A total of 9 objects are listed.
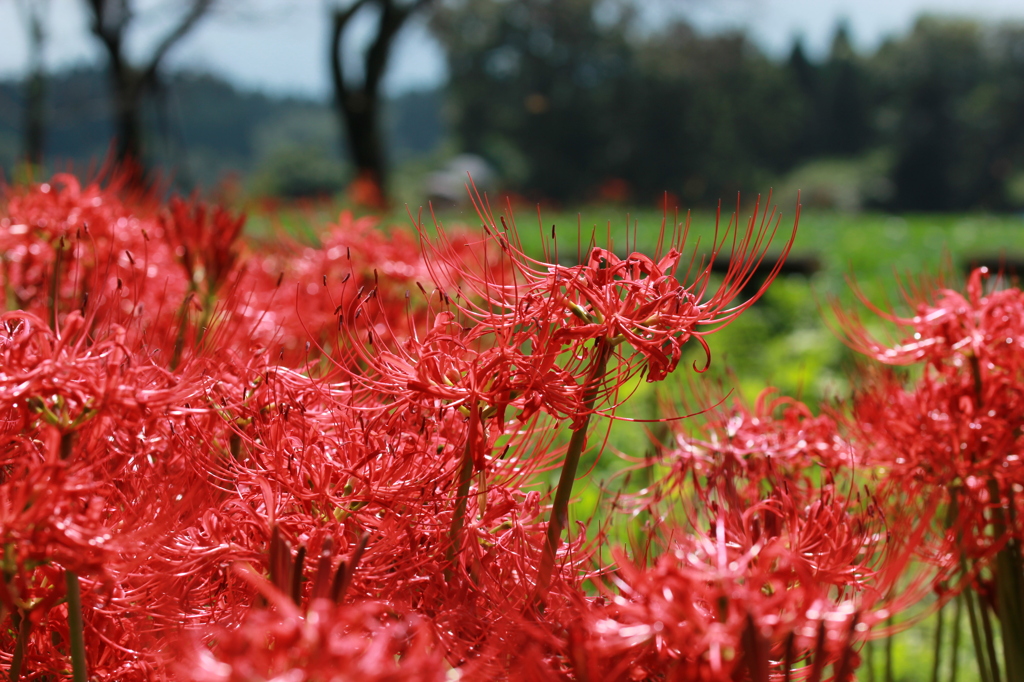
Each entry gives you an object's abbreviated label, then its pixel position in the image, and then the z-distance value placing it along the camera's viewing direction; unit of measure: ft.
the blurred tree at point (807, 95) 154.20
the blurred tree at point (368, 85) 35.60
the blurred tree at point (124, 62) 31.60
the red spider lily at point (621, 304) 2.78
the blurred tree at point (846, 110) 153.79
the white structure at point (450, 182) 48.40
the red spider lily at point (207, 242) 5.27
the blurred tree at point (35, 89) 28.48
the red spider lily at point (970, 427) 3.65
